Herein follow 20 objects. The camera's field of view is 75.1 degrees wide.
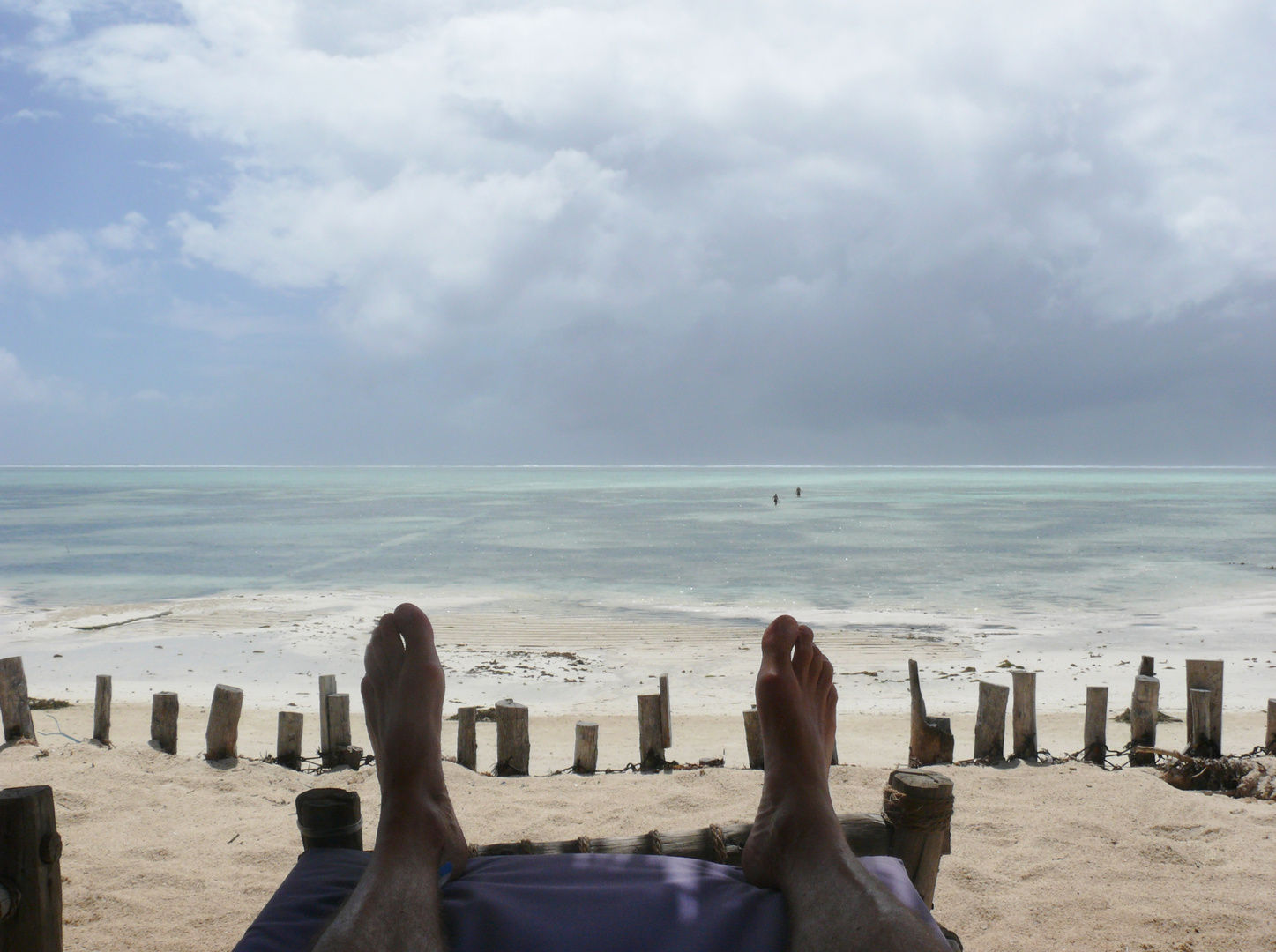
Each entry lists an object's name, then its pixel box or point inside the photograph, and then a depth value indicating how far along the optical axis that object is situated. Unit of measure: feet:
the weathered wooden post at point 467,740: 15.72
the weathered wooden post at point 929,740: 14.74
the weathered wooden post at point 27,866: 5.98
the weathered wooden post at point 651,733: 15.87
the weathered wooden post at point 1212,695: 15.29
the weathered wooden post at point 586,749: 15.78
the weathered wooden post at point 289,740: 15.80
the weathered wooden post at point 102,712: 16.65
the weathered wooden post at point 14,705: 16.28
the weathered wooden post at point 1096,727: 15.81
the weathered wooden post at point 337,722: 15.62
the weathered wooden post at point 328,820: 7.40
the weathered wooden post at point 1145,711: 15.90
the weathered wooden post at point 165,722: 16.22
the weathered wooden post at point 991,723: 15.96
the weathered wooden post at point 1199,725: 15.33
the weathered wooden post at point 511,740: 15.48
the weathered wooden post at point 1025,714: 16.33
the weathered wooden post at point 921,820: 7.02
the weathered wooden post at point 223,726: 15.78
